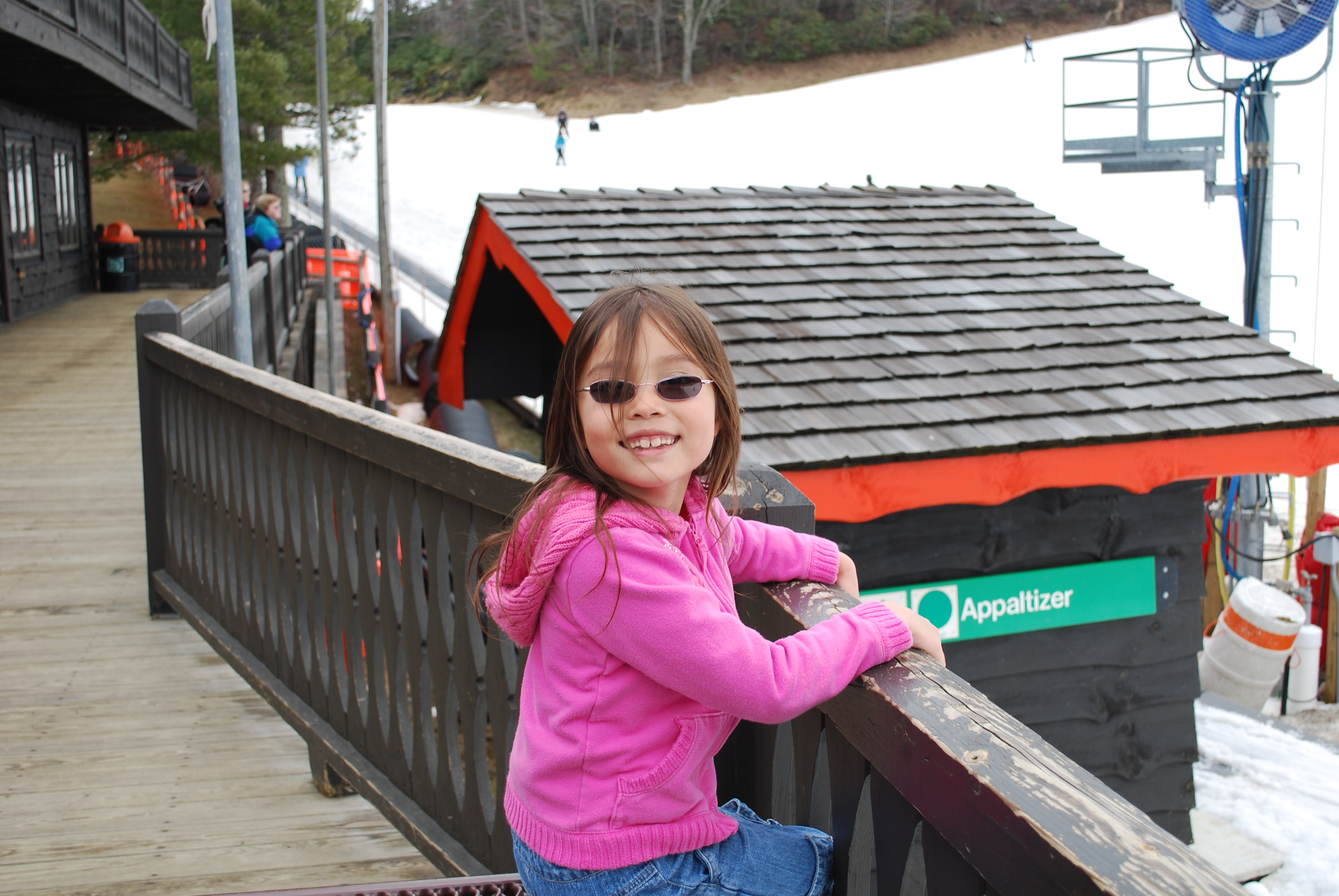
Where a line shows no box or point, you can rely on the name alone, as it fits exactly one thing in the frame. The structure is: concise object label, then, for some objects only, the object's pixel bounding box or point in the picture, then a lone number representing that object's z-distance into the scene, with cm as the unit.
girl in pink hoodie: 145
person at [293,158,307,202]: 4309
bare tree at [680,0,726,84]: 6397
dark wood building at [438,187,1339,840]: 593
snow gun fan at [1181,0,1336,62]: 945
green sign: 653
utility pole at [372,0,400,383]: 2266
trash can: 1945
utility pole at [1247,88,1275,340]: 1058
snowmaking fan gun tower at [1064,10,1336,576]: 962
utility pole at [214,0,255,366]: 545
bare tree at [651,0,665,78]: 6419
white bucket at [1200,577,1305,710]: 1117
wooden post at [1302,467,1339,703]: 1284
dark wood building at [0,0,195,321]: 1227
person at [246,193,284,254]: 1596
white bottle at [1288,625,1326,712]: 1241
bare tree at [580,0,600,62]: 6788
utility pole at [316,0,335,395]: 2045
